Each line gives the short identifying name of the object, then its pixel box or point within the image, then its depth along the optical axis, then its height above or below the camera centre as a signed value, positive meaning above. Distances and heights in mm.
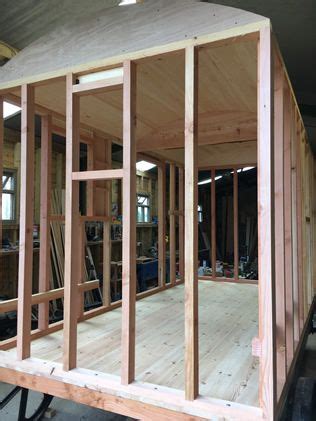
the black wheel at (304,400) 2195 -1223
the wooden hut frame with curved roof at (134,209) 1624 +71
